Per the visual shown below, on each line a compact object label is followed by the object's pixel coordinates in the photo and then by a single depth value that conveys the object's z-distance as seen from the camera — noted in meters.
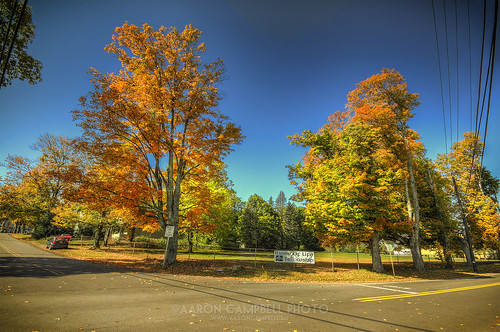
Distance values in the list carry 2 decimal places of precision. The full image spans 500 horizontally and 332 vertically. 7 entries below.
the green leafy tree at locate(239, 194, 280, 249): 48.28
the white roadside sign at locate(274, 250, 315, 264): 15.42
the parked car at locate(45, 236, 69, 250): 22.09
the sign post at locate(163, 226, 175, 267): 13.36
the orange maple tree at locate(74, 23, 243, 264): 12.62
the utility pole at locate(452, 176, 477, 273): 21.80
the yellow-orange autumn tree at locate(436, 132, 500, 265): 24.56
